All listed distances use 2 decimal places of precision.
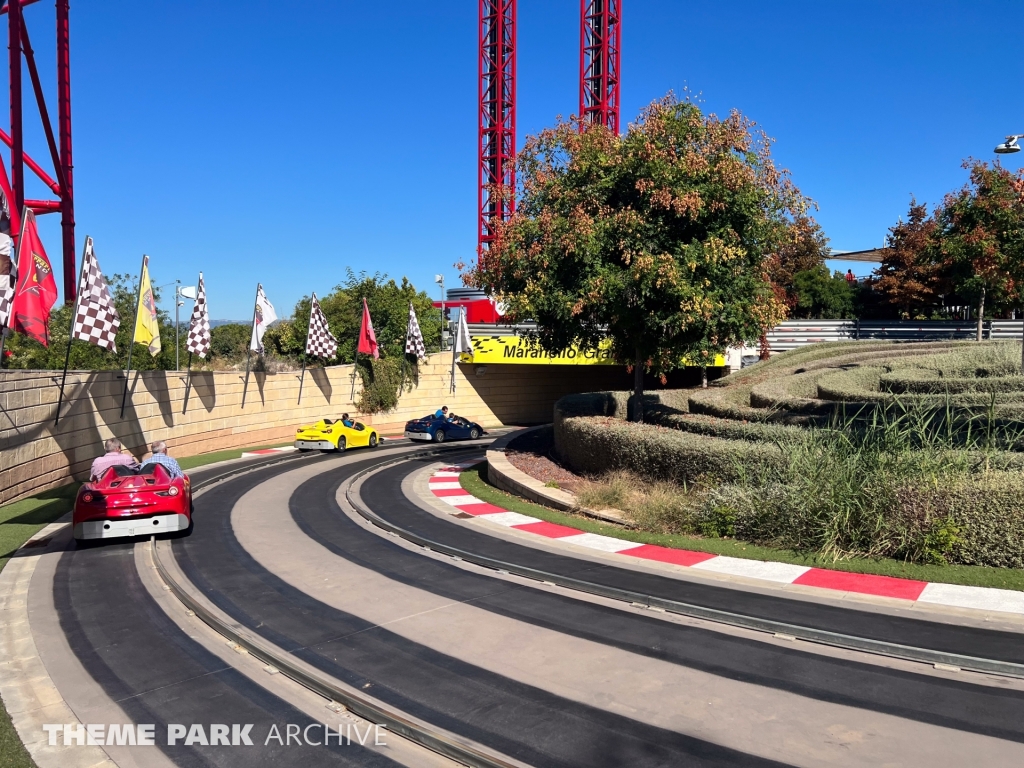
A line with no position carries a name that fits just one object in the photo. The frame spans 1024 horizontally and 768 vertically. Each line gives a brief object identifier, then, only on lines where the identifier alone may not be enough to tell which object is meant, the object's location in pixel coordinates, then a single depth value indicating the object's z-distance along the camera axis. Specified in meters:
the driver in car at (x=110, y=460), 11.46
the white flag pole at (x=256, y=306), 25.17
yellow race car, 25.08
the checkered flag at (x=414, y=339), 32.75
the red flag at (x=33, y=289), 13.27
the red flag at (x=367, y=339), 30.67
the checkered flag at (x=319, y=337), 27.78
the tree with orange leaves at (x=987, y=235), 17.94
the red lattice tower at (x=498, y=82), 57.88
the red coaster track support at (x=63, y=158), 30.97
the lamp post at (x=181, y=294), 24.70
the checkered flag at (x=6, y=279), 11.72
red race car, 10.90
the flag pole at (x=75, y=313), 16.28
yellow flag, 19.62
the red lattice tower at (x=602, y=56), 55.03
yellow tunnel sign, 35.62
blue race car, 29.11
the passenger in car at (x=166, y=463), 11.94
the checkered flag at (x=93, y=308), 16.44
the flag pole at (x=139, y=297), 19.58
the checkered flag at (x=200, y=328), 22.89
